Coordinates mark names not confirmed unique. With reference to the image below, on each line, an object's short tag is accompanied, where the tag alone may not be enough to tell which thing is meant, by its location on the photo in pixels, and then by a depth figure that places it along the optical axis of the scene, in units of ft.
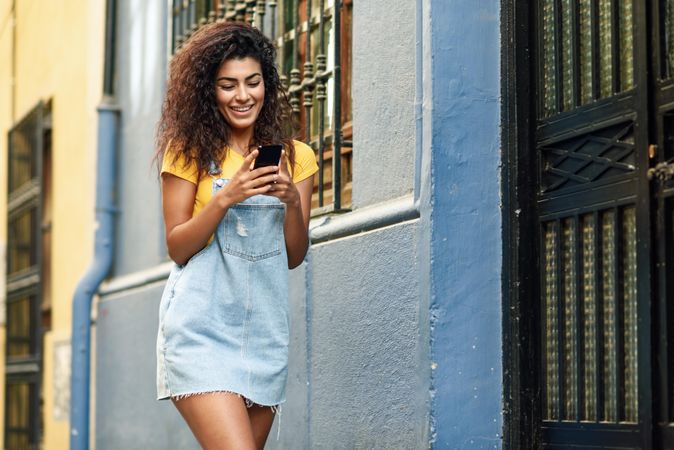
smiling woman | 17.16
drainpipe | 42.16
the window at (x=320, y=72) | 26.42
